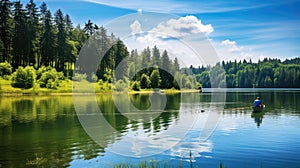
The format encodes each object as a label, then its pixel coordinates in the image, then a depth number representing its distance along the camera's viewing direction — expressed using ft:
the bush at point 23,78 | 314.35
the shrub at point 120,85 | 395.55
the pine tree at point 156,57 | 438.40
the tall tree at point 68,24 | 453.08
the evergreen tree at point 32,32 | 381.19
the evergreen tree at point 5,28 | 363.97
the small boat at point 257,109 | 173.06
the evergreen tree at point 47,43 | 399.09
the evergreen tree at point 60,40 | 410.31
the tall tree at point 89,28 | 473.67
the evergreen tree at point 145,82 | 410.41
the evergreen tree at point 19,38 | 370.94
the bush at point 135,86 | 403.30
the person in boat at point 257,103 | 174.81
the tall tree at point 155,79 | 404.36
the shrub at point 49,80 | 345.31
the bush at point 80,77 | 360.89
